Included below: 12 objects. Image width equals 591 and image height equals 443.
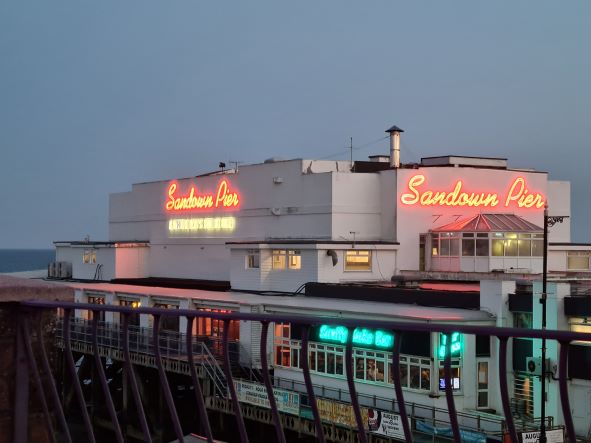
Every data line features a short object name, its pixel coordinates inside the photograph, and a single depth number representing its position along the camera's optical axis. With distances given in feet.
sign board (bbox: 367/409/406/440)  81.80
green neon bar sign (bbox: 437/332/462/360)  90.94
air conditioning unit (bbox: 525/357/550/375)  89.40
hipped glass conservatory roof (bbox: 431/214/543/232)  131.23
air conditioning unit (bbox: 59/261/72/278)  192.44
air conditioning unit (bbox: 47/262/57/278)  194.29
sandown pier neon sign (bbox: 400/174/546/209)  139.23
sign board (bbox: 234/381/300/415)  92.94
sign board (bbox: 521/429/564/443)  71.82
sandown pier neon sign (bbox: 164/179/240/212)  159.74
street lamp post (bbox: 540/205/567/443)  69.77
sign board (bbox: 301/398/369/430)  86.25
